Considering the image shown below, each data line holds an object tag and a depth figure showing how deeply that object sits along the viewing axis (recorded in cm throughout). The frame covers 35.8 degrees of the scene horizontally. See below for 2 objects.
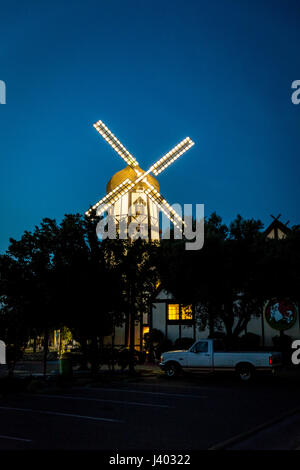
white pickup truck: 2148
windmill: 4691
